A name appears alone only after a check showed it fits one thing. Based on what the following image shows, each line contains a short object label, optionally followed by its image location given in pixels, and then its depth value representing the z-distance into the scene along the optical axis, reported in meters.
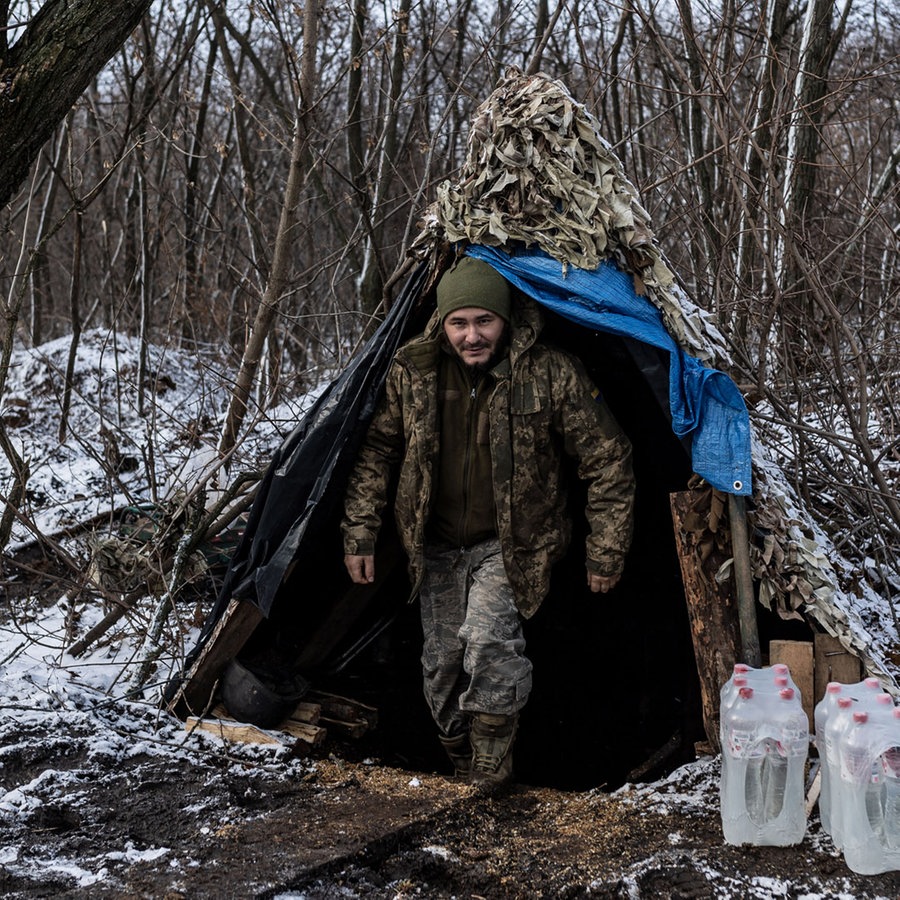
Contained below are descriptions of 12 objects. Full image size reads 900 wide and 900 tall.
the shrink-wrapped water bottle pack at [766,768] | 3.17
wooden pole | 3.68
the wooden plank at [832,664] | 3.64
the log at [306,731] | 4.39
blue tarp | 3.67
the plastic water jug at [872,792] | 2.94
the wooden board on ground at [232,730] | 4.29
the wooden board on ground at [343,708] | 4.74
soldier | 3.93
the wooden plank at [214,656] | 4.40
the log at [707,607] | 3.84
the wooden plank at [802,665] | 3.67
